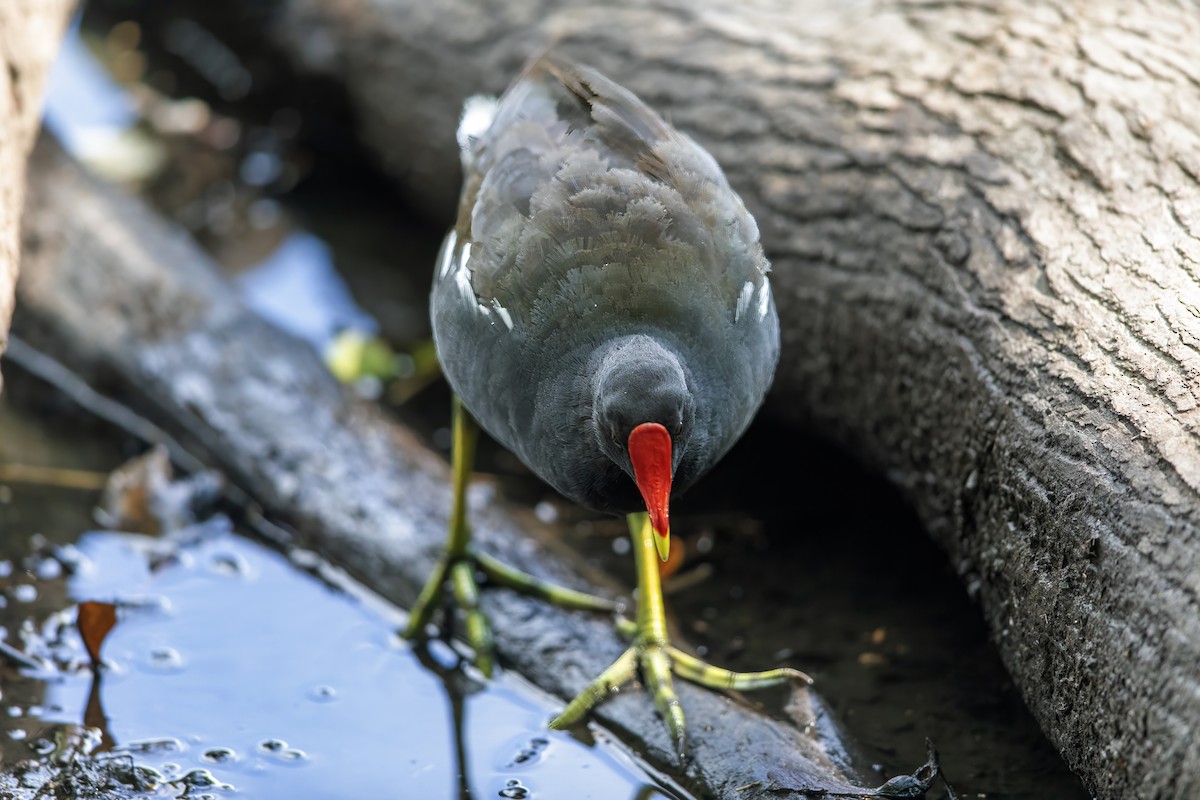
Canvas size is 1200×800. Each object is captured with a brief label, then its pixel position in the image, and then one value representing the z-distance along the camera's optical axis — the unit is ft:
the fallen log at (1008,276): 15.75
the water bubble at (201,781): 18.43
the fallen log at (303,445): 18.85
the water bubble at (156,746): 19.04
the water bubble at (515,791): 18.78
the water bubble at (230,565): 23.68
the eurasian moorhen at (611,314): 16.72
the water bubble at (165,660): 21.04
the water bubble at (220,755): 19.05
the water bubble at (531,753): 19.47
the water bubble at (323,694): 20.57
